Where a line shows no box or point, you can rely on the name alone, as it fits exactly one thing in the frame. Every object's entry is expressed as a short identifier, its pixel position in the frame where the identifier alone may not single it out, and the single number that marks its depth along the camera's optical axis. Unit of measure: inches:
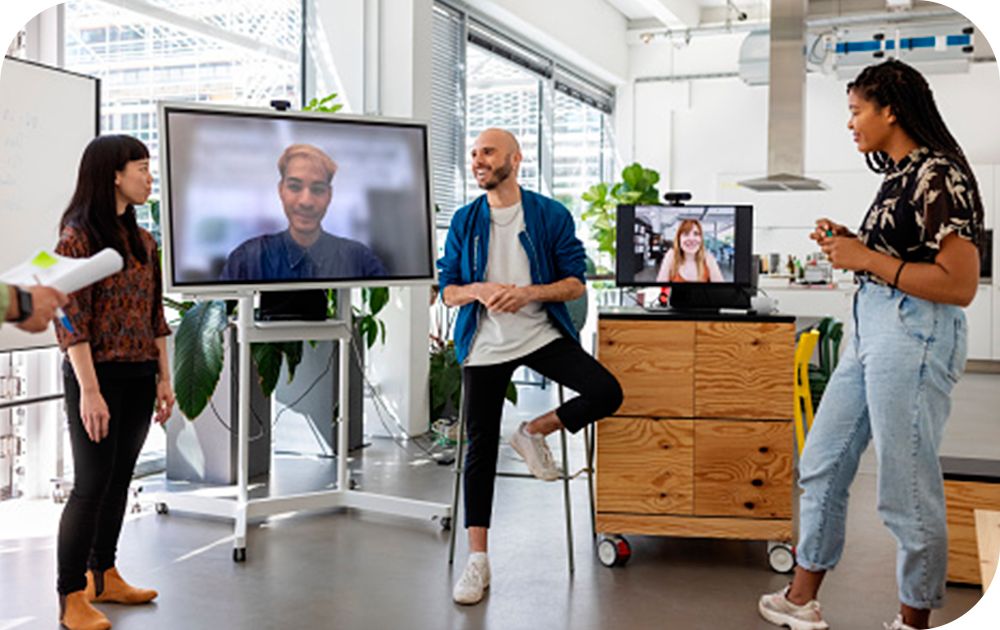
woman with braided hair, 98.8
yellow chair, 174.6
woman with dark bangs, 109.3
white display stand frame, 148.1
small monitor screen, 146.7
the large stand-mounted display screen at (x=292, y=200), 141.4
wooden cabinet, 137.9
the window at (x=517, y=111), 287.3
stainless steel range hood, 271.7
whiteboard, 149.9
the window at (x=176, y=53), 185.0
